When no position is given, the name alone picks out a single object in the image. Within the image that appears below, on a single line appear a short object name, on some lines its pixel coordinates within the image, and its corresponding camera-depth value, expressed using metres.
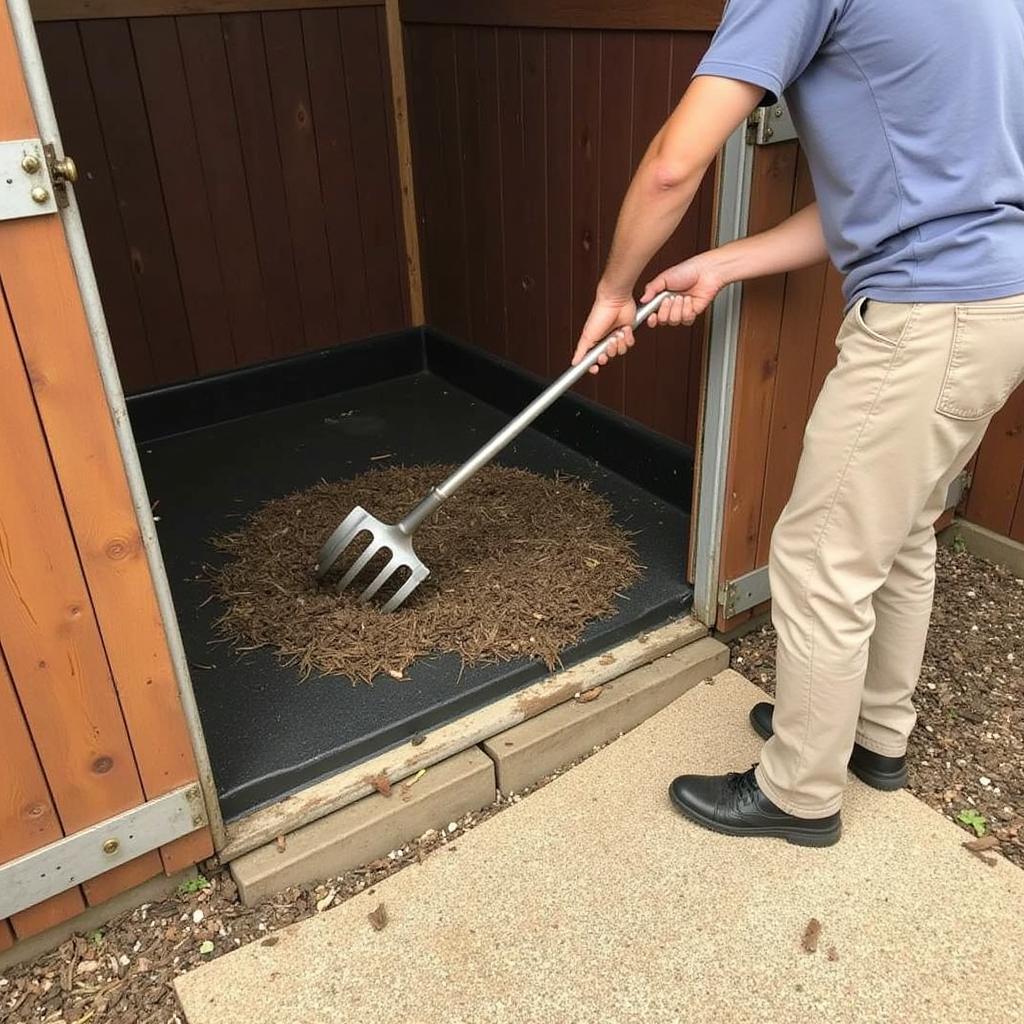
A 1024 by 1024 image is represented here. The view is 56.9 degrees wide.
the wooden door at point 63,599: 1.30
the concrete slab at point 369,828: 1.85
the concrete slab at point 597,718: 2.10
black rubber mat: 1.99
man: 1.34
